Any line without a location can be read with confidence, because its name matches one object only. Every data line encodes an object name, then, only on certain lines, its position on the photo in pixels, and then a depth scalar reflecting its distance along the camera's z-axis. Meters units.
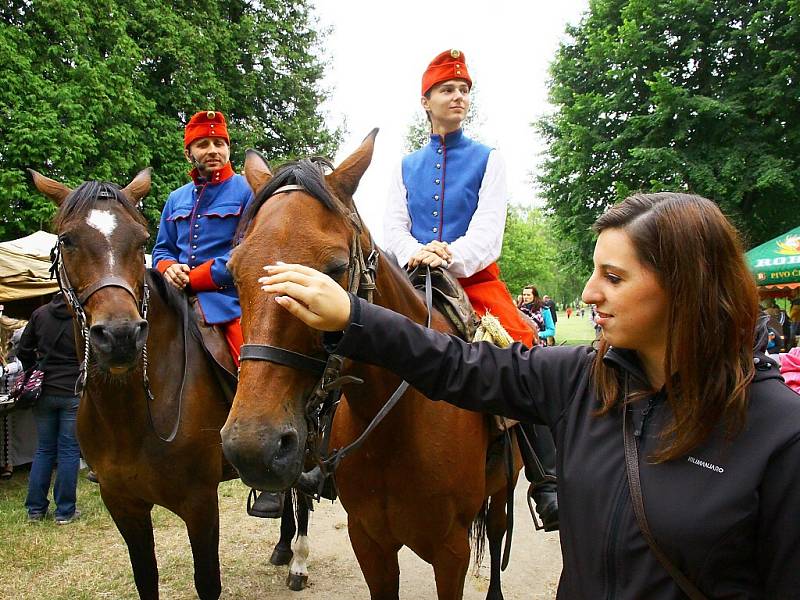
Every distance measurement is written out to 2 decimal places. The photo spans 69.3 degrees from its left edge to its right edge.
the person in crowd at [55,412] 6.05
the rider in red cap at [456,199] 3.12
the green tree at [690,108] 14.97
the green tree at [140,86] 12.83
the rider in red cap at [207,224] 3.78
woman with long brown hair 1.22
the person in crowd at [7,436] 7.17
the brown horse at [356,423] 1.54
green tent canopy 11.43
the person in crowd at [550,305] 14.07
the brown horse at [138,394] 3.12
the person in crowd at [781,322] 11.56
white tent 8.01
